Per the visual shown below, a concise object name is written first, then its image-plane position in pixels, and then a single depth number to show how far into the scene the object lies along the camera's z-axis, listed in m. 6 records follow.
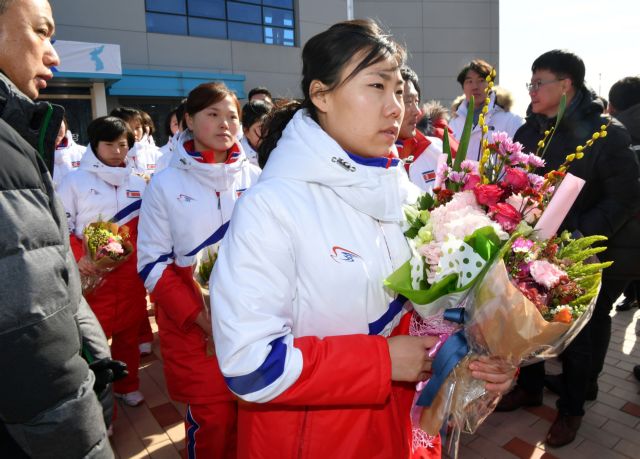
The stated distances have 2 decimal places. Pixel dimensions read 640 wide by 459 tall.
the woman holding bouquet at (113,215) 3.83
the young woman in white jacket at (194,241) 2.54
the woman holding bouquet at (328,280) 1.35
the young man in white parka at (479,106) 4.96
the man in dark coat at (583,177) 3.03
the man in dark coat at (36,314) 1.09
